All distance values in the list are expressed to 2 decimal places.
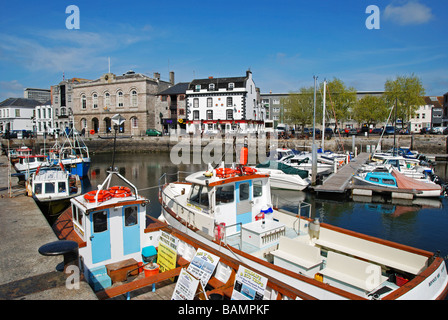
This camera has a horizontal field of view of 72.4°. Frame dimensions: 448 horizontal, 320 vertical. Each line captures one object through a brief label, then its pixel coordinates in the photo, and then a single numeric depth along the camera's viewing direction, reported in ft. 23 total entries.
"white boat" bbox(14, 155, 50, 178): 85.08
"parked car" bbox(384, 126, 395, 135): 186.39
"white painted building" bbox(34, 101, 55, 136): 241.96
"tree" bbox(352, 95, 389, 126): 187.53
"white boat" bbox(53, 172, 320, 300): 25.53
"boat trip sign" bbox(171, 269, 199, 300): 20.68
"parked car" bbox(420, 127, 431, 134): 182.97
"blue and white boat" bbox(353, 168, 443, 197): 71.20
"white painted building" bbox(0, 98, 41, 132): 244.22
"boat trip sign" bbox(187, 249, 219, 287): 23.97
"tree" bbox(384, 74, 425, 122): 175.83
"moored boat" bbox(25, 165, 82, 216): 53.36
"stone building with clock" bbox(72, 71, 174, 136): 209.70
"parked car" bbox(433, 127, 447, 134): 177.78
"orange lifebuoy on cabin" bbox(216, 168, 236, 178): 32.78
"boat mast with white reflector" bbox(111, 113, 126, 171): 24.13
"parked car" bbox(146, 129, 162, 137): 196.75
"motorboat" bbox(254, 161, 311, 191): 80.84
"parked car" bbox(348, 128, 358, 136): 193.91
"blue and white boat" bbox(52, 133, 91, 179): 93.98
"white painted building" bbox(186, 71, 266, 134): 179.01
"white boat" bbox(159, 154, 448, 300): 22.02
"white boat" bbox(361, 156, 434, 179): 85.65
